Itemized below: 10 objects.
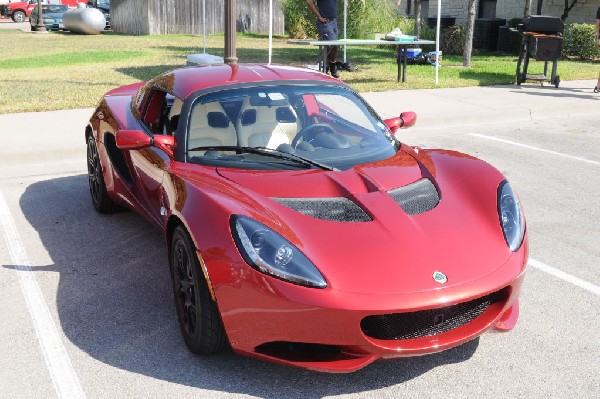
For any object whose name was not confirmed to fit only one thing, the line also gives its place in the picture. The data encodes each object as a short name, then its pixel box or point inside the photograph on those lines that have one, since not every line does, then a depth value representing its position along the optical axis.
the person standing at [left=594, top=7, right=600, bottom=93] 13.20
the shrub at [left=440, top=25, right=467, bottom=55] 20.70
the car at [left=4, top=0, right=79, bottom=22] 47.16
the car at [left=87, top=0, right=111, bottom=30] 39.72
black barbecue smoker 13.52
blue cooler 16.91
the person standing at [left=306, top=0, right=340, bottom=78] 13.32
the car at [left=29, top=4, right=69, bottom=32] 34.12
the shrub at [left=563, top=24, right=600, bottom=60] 19.70
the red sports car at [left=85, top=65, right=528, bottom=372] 3.17
